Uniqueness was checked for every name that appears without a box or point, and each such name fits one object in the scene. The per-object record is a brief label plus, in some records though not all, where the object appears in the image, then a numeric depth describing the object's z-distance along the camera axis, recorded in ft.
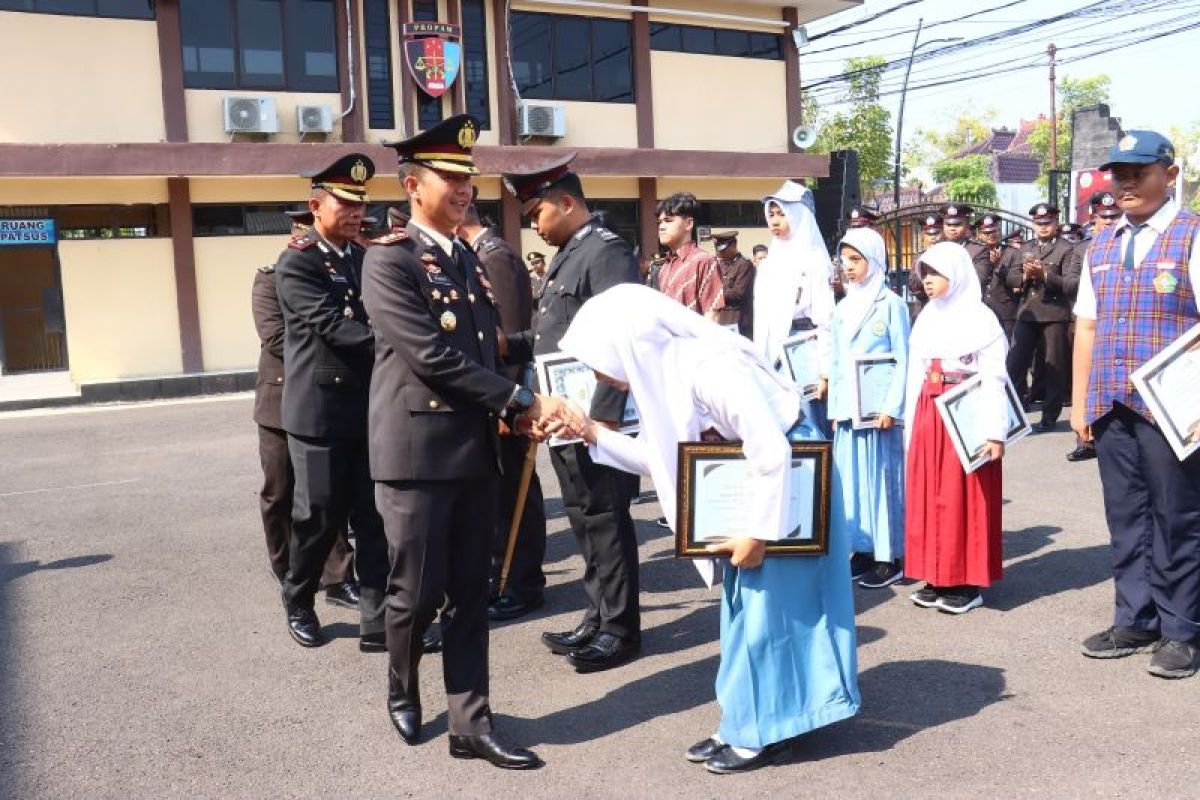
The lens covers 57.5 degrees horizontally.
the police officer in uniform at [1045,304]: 34.86
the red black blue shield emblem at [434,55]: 60.85
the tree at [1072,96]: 222.48
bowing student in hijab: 10.73
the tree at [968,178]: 160.97
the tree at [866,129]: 118.83
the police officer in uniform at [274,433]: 17.97
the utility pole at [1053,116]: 150.71
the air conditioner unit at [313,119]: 58.08
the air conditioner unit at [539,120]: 64.80
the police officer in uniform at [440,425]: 11.86
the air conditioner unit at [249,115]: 56.24
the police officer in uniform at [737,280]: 35.99
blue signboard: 52.90
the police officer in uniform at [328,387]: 15.84
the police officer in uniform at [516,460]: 17.85
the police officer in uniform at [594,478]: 15.06
